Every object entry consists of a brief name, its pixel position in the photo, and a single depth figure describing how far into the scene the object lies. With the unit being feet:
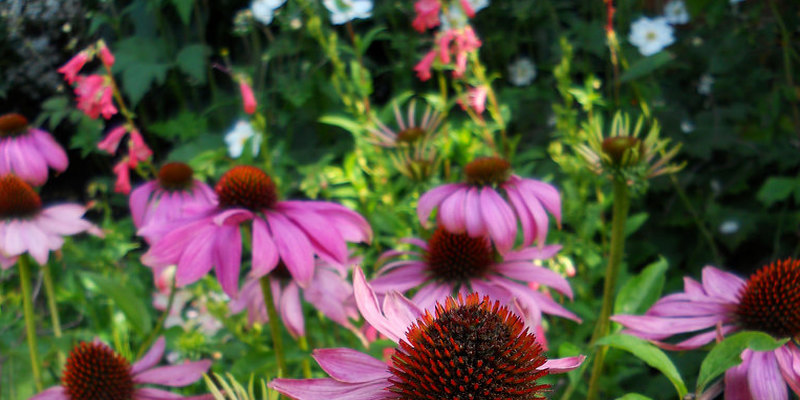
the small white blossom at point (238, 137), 5.49
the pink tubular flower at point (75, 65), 3.63
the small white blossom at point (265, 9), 5.48
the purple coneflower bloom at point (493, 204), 2.48
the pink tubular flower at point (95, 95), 3.68
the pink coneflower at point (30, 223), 2.68
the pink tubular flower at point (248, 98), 3.84
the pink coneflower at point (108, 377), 2.21
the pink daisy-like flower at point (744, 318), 1.85
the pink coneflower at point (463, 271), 2.49
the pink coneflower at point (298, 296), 2.77
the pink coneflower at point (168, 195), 3.24
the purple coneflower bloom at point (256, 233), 2.16
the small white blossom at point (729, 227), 5.54
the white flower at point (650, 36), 5.57
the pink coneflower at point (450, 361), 1.39
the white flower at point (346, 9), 4.99
